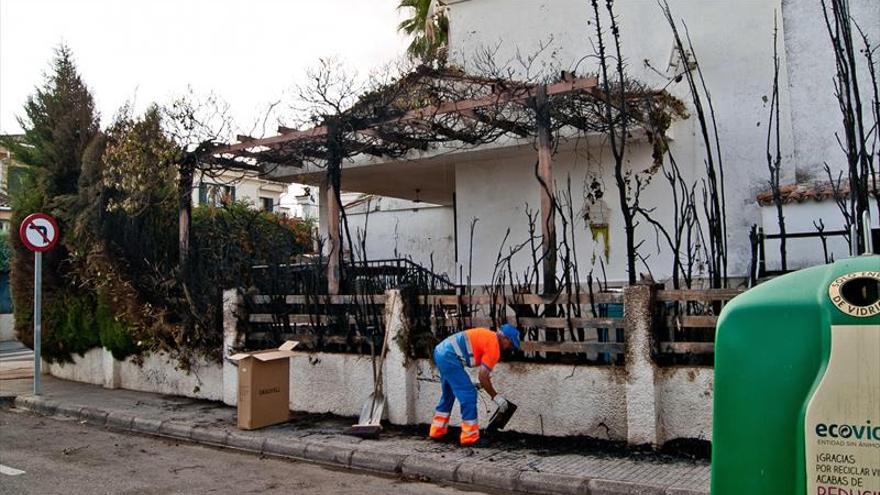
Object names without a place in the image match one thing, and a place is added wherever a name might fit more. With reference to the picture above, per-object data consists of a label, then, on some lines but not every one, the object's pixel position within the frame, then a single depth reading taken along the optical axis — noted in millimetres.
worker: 7746
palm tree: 16591
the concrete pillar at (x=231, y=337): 10602
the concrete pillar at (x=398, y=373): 8953
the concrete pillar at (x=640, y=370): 7441
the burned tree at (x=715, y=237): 8039
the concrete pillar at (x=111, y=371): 12555
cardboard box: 9062
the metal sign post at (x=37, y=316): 11875
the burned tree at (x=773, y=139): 11617
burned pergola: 9289
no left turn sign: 11672
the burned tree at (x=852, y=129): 7070
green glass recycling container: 2479
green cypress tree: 13578
